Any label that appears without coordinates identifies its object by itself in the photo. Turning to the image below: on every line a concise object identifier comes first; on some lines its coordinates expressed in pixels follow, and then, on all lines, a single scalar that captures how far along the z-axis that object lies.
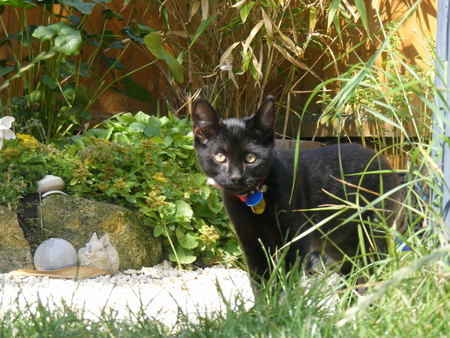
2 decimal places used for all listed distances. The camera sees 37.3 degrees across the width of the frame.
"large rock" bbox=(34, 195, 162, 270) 3.50
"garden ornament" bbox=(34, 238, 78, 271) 3.23
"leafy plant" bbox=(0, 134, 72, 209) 3.45
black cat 2.54
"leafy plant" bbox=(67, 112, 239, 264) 3.59
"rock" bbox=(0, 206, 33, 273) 3.31
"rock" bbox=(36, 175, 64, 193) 3.56
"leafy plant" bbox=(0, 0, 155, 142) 4.47
